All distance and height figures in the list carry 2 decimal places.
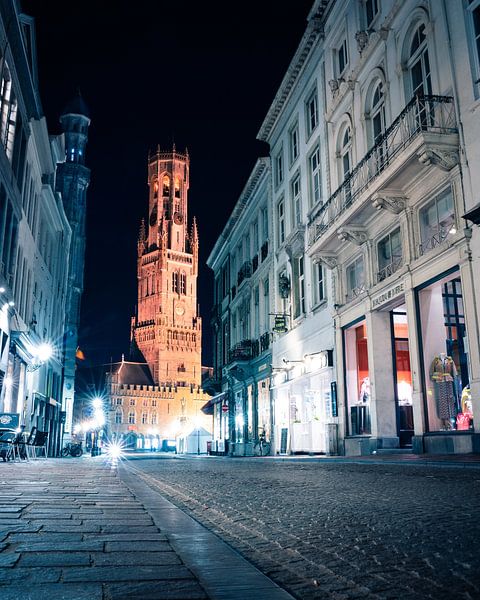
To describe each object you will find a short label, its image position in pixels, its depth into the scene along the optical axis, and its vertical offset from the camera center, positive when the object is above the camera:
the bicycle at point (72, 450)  42.75 -0.21
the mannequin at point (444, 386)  15.73 +1.50
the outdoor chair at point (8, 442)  18.83 +0.16
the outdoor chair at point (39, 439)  20.89 +0.28
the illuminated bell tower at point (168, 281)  131.25 +35.94
